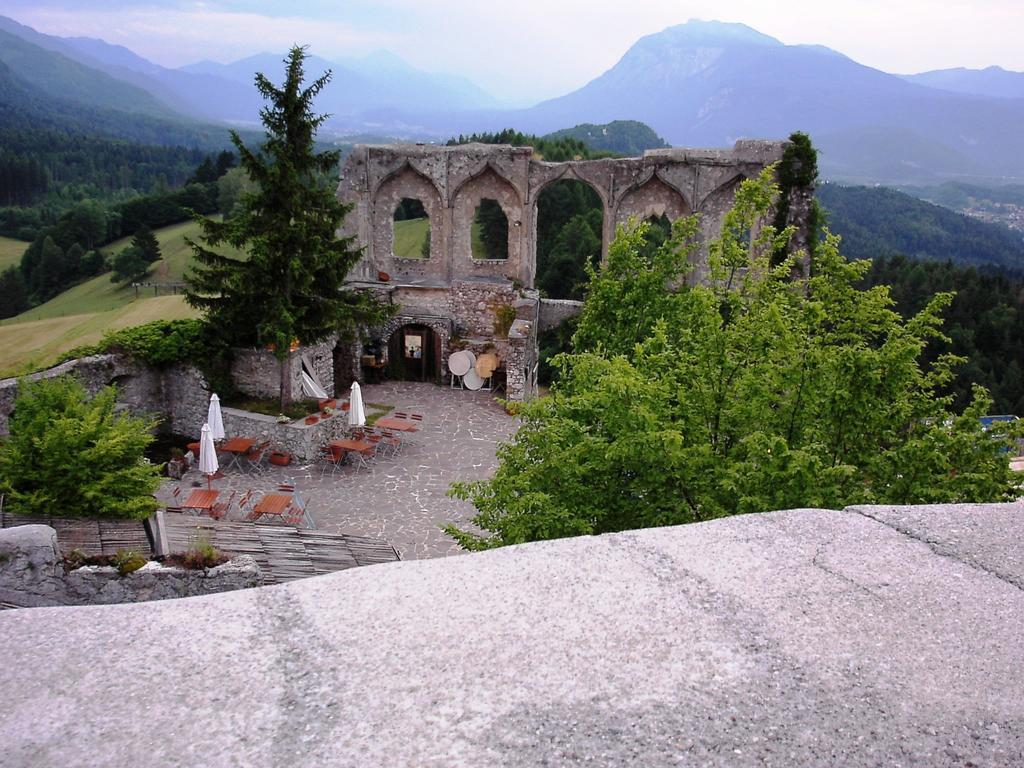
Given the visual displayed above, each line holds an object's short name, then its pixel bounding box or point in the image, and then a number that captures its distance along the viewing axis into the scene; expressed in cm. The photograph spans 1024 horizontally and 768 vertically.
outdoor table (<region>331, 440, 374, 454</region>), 2022
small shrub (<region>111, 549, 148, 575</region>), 880
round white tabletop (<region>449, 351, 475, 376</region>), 2742
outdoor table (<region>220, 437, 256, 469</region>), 2027
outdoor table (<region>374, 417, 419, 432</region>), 2196
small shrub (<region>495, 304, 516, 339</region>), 2811
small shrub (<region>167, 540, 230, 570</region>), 1006
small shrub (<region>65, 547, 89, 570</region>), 846
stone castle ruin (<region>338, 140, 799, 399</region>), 2827
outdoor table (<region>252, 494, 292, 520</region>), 1664
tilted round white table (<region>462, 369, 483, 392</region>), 2758
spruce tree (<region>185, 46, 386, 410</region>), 2147
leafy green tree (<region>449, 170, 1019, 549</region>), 914
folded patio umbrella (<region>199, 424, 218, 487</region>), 1850
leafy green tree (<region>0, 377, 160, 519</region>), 1326
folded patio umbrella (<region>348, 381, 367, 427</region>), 2106
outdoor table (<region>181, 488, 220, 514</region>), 1638
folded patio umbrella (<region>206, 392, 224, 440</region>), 1989
